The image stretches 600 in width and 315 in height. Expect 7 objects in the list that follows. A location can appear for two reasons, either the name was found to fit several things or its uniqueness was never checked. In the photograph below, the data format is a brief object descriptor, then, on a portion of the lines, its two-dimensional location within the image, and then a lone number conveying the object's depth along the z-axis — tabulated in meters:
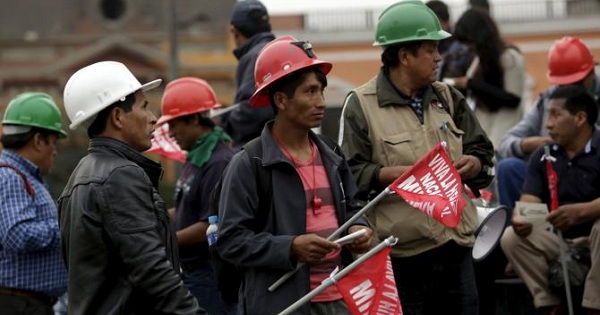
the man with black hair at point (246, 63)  15.96
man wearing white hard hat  9.69
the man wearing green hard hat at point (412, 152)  12.25
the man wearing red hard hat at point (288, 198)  10.75
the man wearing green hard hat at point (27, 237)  13.72
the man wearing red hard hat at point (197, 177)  14.76
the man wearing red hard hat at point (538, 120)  16.13
